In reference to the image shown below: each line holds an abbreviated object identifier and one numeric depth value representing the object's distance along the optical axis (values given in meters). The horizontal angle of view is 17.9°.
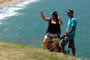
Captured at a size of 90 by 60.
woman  12.54
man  11.97
